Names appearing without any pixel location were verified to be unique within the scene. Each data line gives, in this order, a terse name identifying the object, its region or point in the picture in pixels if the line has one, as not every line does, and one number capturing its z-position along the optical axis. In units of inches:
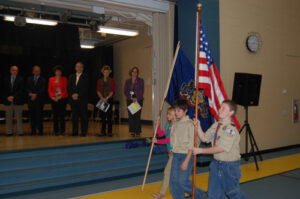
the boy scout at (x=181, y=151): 120.3
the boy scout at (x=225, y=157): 109.6
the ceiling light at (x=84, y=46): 467.5
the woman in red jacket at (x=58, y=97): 281.1
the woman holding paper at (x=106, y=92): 273.1
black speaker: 233.9
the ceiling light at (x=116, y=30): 318.7
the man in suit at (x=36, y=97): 280.2
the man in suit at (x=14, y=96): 275.0
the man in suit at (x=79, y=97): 273.4
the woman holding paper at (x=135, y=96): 264.4
